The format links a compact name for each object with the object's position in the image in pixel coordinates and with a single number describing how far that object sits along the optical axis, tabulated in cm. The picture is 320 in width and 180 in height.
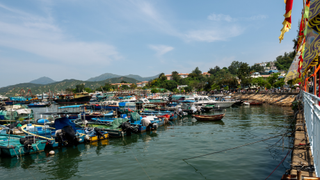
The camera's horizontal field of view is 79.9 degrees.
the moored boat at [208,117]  2872
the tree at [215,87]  8969
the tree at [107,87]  14223
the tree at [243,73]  7904
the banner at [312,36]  322
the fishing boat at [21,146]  1445
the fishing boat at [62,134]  1679
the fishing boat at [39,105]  7088
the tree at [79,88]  14050
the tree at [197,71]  16762
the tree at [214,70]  17738
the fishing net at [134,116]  2434
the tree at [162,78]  14655
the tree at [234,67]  16377
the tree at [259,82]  7528
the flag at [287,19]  646
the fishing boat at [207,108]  4084
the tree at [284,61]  12600
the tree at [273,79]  6745
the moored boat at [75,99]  7875
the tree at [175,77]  14761
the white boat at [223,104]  4750
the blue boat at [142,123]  2292
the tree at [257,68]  13362
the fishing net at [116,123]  2169
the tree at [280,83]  6037
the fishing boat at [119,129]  2053
